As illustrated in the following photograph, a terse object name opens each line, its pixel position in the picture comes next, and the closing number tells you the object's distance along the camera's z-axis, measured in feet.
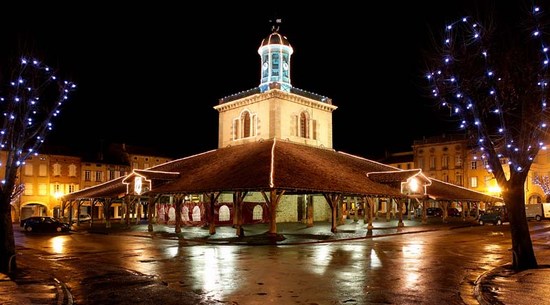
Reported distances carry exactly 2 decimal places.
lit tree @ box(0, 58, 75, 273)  48.73
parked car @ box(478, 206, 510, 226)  144.77
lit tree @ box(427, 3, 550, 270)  47.11
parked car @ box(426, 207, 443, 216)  202.92
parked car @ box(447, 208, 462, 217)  200.23
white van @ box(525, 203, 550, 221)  171.73
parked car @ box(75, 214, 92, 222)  171.96
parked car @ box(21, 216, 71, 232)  122.62
